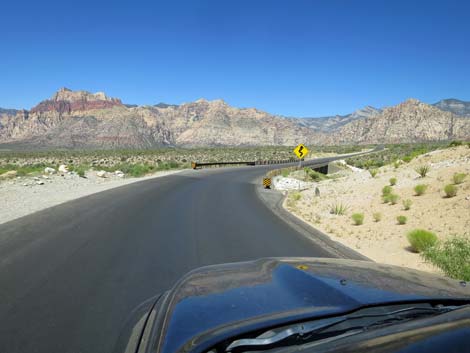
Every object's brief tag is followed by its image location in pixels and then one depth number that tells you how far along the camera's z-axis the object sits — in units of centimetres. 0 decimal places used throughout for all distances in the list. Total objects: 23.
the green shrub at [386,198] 1762
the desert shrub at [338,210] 1670
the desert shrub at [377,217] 1490
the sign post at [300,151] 2586
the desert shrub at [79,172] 3105
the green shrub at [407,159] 3100
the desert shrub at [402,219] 1367
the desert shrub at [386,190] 1881
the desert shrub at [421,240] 991
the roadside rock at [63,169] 3321
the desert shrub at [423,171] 2100
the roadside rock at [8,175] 2672
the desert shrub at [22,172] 2938
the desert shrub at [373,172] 2653
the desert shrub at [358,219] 1438
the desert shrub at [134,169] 3841
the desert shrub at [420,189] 1742
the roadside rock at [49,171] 3067
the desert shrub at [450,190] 1533
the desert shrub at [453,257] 712
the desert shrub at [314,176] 3732
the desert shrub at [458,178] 1670
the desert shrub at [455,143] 3395
